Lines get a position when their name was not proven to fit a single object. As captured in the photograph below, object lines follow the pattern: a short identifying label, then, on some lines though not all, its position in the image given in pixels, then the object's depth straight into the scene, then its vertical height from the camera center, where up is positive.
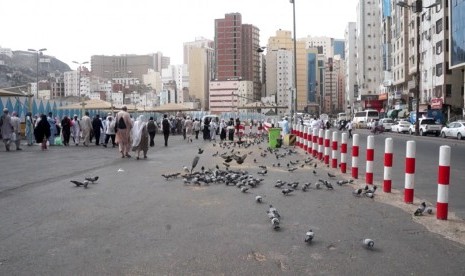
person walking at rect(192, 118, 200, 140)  39.08 -0.65
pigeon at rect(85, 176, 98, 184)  10.38 -1.24
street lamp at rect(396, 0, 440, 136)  44.80 +0.30
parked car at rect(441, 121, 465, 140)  35.94 -0.99
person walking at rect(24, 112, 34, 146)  26.04 -0.54
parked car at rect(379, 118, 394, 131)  57.79 -0.69
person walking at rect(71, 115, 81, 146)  28.82 -0.66
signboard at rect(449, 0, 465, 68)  50.53 +8.55
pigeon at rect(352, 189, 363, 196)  8.51 -1.25
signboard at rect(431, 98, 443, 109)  57.73 +1.60
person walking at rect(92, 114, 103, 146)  27.02 -0.52
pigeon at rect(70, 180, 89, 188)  9.77 -1.25
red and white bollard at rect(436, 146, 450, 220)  6.45 -0.82
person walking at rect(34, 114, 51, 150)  22.46 -0.55
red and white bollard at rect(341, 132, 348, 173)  12.11 -0.81
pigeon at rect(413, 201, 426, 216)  6.75 -1.25
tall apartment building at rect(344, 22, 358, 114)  129.00 +13.65
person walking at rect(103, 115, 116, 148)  24.43 -0.42
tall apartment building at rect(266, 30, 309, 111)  137.12 +10.99
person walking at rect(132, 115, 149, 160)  17.77 -0.63
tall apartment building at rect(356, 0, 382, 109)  115.50 +15.99
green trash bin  24.00 -0.87
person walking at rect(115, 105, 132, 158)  17.77 -0.43
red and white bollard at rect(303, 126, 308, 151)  19.77 -0.82
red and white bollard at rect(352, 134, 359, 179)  10.73 -0.84
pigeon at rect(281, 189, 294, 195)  8.66 -1.26
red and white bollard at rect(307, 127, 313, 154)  18.36 -0.87
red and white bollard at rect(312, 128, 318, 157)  17.13 -0.88
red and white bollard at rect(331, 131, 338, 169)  13.15 -0.91
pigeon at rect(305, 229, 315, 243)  5.24 -1.23
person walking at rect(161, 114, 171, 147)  27.52 -0.54
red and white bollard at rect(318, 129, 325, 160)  15.83 -0.83
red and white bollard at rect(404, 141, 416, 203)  7.61 -0.83
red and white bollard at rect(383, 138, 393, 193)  8.72 -0.85
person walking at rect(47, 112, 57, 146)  26.95 -0.59
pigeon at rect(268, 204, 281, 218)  6.44 -1.22
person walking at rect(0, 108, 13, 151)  21.58 -0.40
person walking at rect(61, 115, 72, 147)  27.16 -0.56
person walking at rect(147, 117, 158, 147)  25.47 -0.55
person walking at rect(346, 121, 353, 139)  39.49 -0.84
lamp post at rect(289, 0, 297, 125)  33.75 +1.11
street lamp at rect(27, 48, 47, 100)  56.03 +7.64
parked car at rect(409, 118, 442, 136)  44.09 -0.88
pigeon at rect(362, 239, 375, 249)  5.02 -1.25
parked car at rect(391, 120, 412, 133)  50.78 -0.95
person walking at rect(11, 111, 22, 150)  22.14 -0.54
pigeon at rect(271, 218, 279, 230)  5.93 -1.24
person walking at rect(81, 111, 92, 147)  26.30 -0.55
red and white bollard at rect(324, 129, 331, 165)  14.54 -0.82
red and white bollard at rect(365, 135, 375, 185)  9.77 -0.83
